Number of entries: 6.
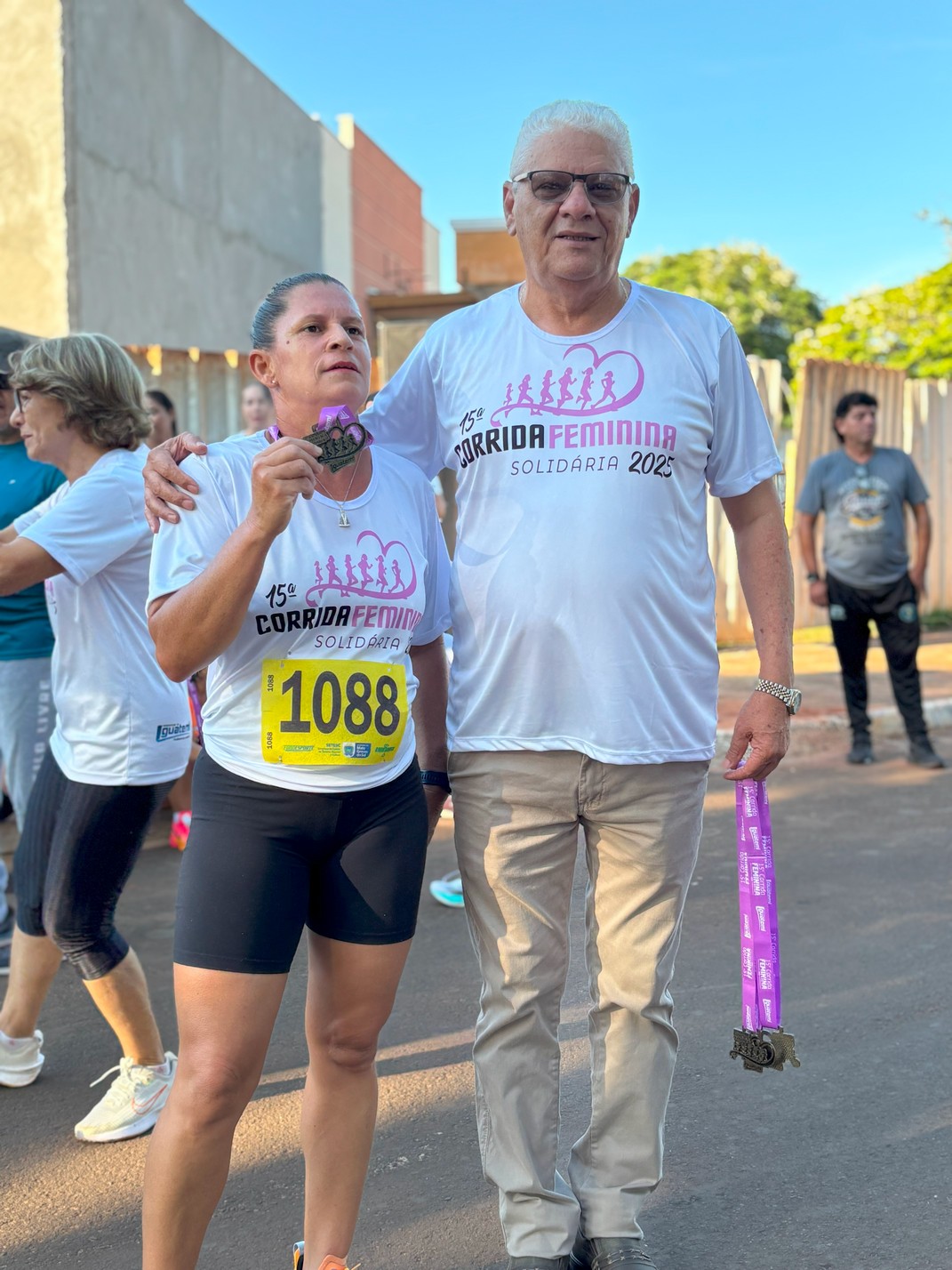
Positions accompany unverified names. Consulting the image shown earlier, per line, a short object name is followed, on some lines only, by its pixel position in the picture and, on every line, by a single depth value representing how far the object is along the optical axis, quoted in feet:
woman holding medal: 7.32
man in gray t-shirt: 25.81
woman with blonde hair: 10.81
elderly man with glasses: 8.44
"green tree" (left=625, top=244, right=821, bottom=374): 184.65
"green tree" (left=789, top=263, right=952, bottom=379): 86.07
